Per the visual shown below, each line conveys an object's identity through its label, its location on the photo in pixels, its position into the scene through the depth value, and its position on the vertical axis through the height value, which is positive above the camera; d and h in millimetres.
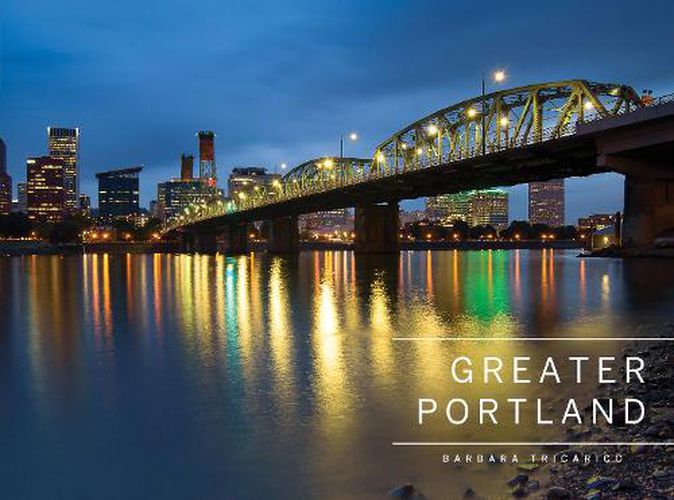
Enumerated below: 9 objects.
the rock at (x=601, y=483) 8561 -3053
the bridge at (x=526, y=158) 62750 +9488
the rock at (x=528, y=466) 9547 -3140
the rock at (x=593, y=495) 8242 -3079
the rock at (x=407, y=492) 8755 -3209
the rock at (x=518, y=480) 9054 -3160
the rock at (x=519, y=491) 8625 -3168
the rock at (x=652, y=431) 10375 -2910
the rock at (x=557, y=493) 8430 -3109
